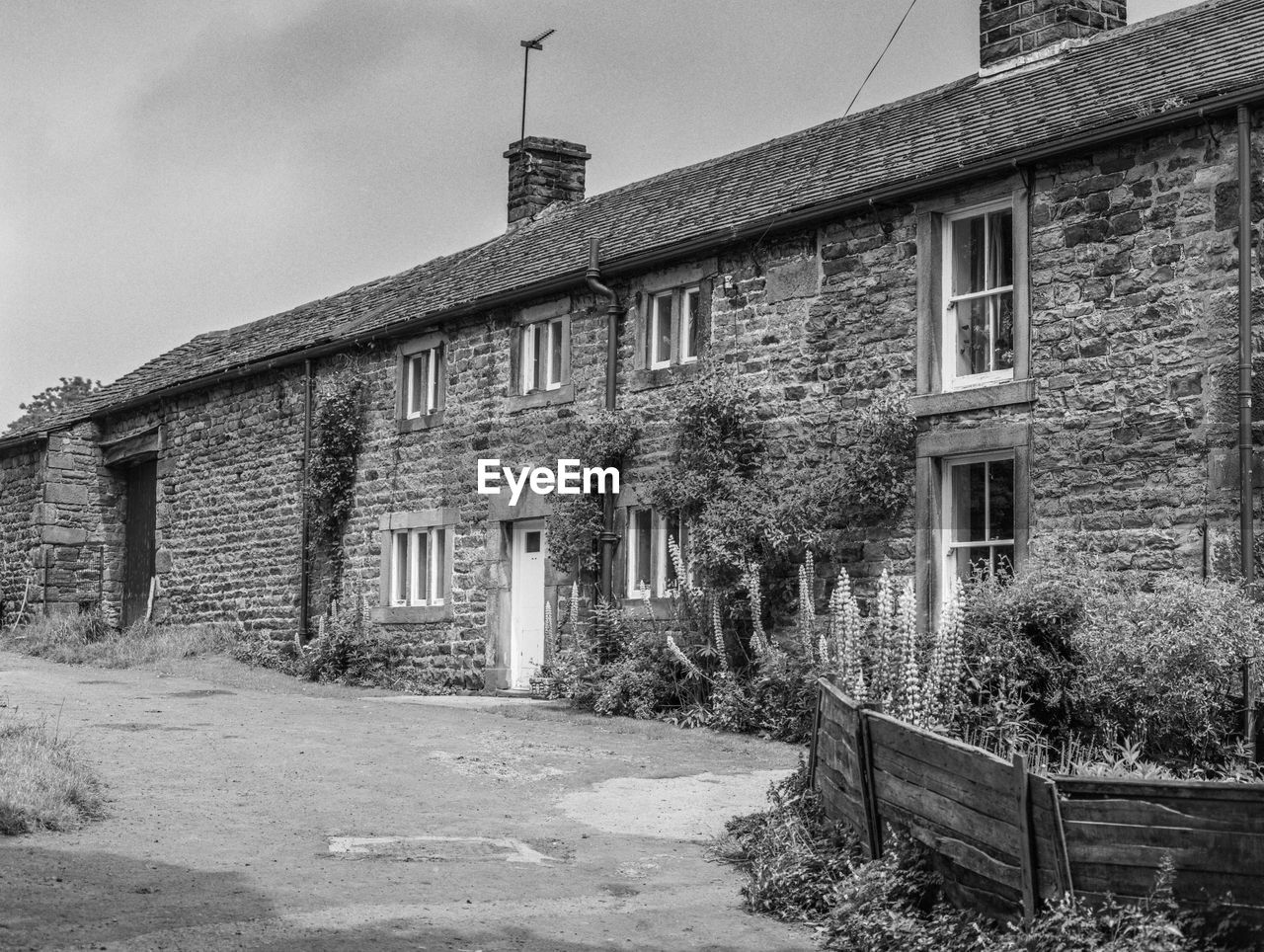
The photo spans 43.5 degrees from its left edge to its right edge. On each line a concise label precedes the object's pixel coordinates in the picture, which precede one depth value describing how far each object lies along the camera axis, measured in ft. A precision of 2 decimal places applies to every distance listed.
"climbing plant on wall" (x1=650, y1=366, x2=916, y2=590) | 45.55
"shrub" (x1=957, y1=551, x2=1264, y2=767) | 34.22
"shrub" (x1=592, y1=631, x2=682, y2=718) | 50.14
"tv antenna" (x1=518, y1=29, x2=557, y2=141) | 79.74
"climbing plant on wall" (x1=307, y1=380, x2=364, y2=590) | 68.18
